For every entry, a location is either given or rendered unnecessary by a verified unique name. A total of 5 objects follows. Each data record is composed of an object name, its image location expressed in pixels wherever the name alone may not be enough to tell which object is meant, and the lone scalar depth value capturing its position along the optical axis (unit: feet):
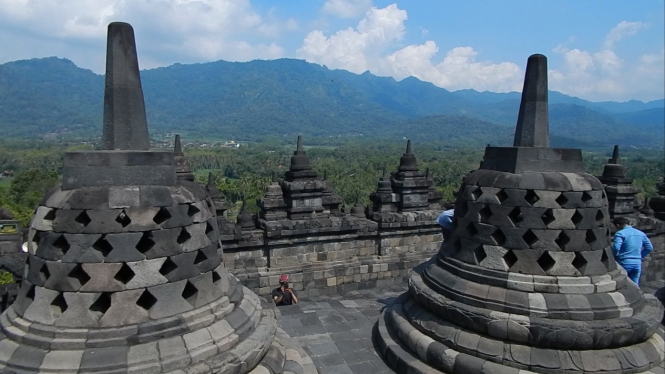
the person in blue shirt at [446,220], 22.27
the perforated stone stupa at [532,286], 15.30
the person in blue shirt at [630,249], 21.56
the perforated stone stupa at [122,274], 10.89
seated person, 26.03
